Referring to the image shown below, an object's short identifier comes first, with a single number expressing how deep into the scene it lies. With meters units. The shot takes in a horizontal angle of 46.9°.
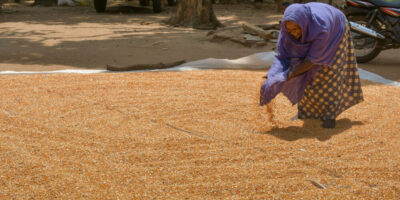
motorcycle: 6.07
